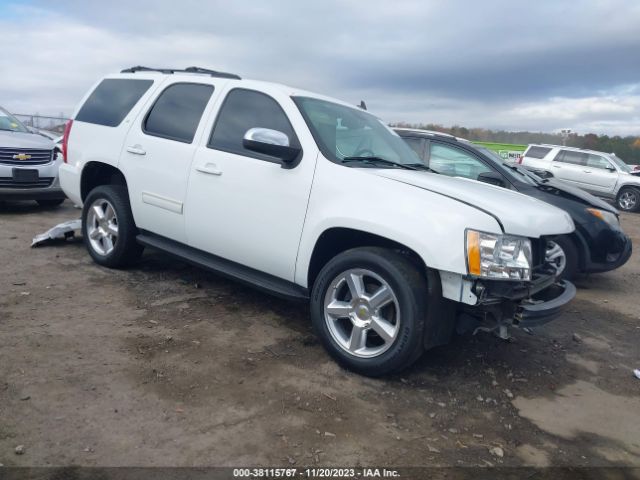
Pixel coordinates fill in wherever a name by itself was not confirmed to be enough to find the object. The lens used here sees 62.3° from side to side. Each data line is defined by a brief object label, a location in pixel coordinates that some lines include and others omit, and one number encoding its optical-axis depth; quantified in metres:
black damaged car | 6.45
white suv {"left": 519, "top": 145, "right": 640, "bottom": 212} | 16.38
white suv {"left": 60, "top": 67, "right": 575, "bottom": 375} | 3.25
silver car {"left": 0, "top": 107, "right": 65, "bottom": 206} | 7.94
